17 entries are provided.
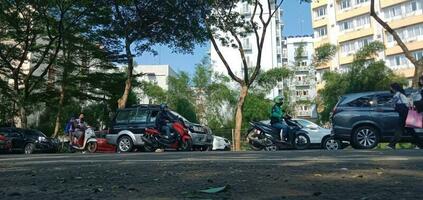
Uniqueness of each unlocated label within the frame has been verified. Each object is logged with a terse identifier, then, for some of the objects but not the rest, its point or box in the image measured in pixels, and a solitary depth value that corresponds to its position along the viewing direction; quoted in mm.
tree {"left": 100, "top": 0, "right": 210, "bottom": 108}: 24781
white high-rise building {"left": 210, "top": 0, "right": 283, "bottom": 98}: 89062
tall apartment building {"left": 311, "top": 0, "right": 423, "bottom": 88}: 59291
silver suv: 19562
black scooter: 17203
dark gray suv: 14625
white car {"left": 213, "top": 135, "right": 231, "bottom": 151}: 25245
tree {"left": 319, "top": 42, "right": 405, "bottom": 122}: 39025
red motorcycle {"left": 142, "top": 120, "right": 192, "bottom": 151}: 18562
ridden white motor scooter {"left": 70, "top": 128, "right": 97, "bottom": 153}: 21359
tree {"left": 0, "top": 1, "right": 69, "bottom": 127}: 25172
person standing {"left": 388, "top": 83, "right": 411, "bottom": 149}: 13836
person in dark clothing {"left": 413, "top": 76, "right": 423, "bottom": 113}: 13664
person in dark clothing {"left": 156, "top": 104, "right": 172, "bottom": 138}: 18734
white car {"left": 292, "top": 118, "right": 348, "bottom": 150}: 20125
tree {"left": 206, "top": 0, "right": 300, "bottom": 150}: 24906
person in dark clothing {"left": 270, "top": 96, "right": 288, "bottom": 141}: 17047
